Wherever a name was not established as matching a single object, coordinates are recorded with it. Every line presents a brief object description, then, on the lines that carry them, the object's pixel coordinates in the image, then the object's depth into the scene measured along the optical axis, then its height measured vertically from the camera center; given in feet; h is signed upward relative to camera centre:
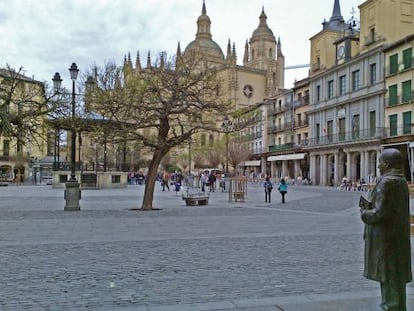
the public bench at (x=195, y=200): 70.19 -5.05
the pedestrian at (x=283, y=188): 77.41 -3.49
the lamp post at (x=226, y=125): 61.93 +6.10
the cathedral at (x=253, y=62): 329.31 +86.97
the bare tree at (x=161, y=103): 55.57 +7.81
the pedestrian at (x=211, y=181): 118.54 -3.60
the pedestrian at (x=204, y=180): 119.26 -3.41
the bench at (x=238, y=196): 80.43 -5.07
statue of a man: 12.99 -1.83
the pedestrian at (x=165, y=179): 127.24 -3.44
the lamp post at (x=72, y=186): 59.26 -2.56
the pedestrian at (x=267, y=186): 81.56 -3.42
